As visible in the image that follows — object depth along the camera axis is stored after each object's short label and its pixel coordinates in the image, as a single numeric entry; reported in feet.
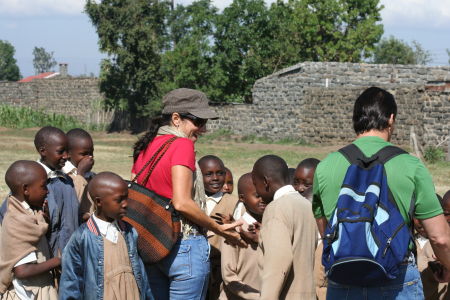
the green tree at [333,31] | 137.39
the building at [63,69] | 228.43
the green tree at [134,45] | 114.11
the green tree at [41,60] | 382.63
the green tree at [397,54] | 189.94
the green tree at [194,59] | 108.17
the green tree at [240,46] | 108.88
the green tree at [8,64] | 304.71
